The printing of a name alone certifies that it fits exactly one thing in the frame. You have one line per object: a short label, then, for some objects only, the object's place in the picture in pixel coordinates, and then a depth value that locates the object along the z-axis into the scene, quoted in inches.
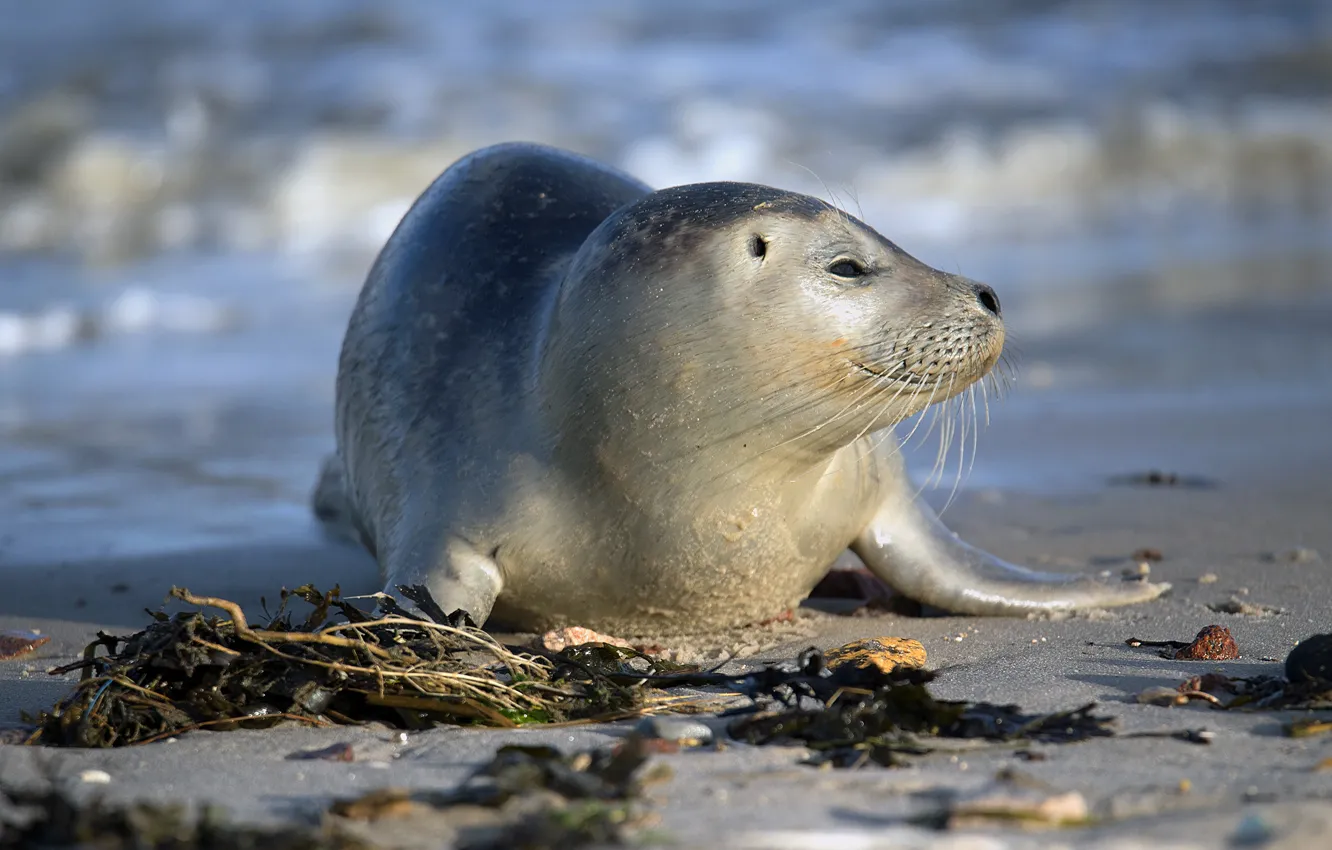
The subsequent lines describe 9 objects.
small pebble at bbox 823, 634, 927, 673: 295.4
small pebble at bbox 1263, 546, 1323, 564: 402.6
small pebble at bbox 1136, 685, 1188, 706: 265.1
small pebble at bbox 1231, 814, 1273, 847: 187.2
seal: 313.9
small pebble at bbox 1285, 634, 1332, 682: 260.8
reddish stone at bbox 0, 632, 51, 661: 346.0
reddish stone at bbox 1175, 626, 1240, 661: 305.3
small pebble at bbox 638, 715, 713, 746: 248.2
